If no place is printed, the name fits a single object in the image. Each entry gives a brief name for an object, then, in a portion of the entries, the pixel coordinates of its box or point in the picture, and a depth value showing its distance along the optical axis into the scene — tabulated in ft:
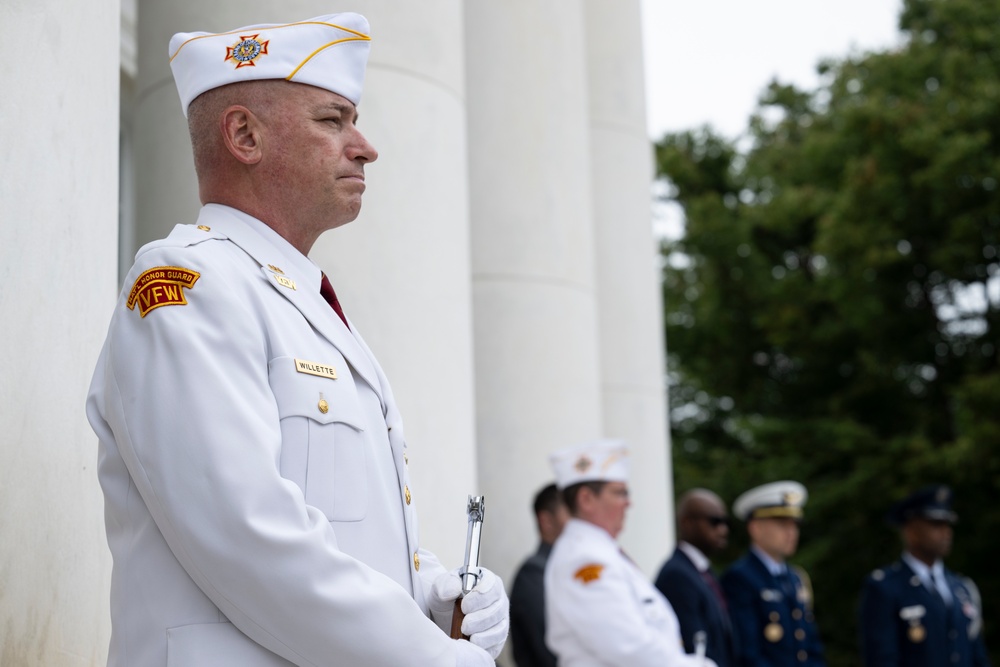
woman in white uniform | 19.98
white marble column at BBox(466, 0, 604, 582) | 27.25
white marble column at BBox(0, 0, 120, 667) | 9.40
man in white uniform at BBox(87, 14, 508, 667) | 7.51
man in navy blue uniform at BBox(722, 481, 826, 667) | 27.58
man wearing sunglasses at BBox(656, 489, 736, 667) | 25.03
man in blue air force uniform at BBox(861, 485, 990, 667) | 29.78
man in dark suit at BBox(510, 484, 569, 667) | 24.49
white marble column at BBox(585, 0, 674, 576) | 34.83
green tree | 58.34
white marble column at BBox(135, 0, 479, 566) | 15.93
